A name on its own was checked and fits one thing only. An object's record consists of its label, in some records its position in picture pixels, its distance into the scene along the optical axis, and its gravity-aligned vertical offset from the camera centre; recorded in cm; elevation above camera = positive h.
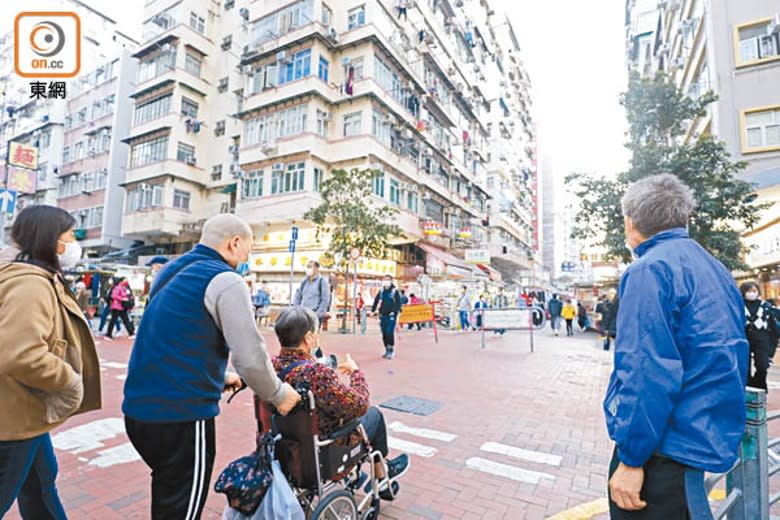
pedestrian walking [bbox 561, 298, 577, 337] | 1853 -62
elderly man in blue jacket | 149 -29
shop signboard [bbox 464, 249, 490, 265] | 2858 +298
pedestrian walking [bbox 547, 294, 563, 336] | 2002 -51
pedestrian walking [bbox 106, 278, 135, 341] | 1136 -34
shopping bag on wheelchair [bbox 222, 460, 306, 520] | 200 -101
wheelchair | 229 -93
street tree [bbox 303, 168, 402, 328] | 1609 +308
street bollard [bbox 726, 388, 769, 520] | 190 -76
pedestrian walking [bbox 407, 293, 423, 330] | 1880 -11
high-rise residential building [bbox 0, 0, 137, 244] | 3556 +1654
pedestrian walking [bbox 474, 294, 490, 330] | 1785 -53
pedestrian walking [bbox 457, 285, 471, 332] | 1857 -50
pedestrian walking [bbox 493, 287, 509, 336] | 2734 -3
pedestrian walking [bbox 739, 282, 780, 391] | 627 -37
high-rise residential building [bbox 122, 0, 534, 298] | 2231 +1061
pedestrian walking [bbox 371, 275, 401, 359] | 988 -34
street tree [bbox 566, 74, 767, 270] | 1241 +407
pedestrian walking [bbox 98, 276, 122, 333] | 1189 -59
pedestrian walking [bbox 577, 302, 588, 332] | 2097 -80
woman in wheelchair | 241 -48
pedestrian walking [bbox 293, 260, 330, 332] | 771 +4
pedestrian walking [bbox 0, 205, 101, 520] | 170 -30
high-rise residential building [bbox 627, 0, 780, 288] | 1497 +834
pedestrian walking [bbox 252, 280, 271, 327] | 1738 -46
